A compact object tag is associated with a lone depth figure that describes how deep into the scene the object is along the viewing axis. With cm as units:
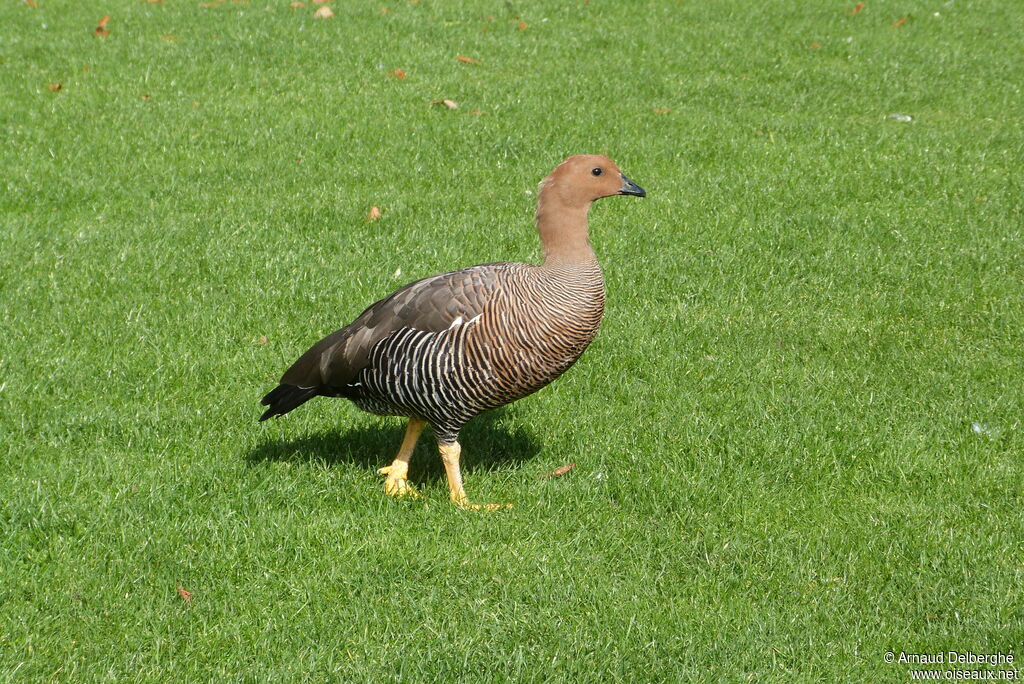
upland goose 1097
